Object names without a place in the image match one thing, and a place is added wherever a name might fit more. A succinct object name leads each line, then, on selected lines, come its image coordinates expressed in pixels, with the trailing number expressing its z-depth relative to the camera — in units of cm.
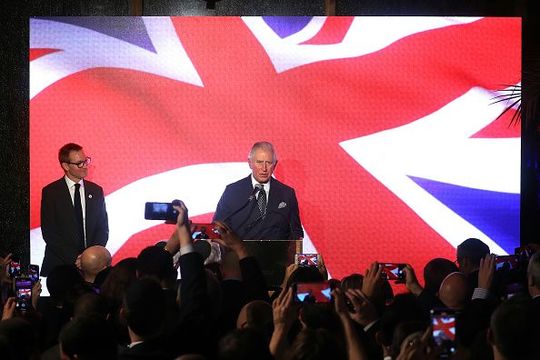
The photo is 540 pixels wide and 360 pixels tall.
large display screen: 795
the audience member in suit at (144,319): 320
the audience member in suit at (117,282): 402
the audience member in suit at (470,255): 547
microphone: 717
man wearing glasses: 757
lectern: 533
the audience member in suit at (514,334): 298
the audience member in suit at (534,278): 413
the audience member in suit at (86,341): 296
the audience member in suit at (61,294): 419
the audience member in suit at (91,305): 363
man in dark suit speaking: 709
